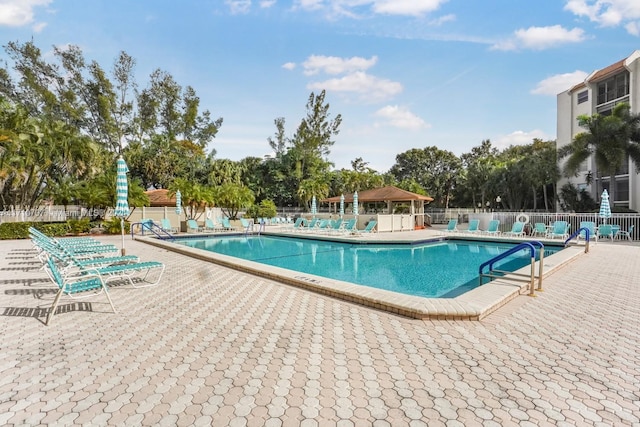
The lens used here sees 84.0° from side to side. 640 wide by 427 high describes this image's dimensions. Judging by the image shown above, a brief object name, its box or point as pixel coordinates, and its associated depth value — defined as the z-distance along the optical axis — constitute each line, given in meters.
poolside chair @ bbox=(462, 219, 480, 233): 18.22
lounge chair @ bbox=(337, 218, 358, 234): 18.99
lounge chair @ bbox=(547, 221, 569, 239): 15.02
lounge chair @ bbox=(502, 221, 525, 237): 16.77
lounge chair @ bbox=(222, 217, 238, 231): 21.44
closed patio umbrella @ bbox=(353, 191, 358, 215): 20.15
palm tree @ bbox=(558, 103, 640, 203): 19.78
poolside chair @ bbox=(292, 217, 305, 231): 22.04
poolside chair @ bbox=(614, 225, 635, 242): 14.85
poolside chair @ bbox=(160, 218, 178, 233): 19.72
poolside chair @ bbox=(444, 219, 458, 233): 19.33
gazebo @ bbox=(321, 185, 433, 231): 20.86
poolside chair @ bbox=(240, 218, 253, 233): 20.77
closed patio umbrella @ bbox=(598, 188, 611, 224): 14.56
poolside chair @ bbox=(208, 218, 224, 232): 21.08
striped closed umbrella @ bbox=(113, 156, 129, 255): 10.23
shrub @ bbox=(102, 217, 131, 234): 18.77
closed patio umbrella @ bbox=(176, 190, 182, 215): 20.58
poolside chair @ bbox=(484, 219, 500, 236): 17.06
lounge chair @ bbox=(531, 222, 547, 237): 16.47
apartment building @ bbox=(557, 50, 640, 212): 24.11
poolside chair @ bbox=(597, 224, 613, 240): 14.45
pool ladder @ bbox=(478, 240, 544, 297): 5.84
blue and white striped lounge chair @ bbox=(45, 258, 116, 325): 4.46
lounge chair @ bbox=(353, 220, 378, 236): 19.37
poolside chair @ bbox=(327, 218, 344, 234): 19.57
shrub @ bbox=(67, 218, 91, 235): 17.56
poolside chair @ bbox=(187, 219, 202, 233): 20.28
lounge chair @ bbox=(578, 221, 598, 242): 14.21
